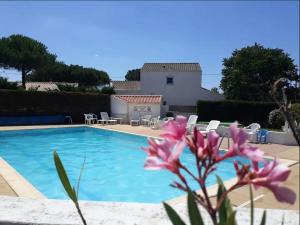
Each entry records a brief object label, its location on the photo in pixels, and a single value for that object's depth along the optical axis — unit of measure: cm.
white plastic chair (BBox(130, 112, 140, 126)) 1895
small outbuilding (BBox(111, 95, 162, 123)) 1907
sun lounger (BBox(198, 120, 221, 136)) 1221
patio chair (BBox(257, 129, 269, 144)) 1115
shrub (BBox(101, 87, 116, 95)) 2378
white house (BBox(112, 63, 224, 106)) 2763
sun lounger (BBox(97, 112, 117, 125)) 1795
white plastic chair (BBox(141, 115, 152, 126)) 1787
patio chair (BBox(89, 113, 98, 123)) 1835
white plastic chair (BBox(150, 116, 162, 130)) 1597
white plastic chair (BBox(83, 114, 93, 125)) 1769
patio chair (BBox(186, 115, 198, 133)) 1367
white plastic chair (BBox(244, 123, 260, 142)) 1104
